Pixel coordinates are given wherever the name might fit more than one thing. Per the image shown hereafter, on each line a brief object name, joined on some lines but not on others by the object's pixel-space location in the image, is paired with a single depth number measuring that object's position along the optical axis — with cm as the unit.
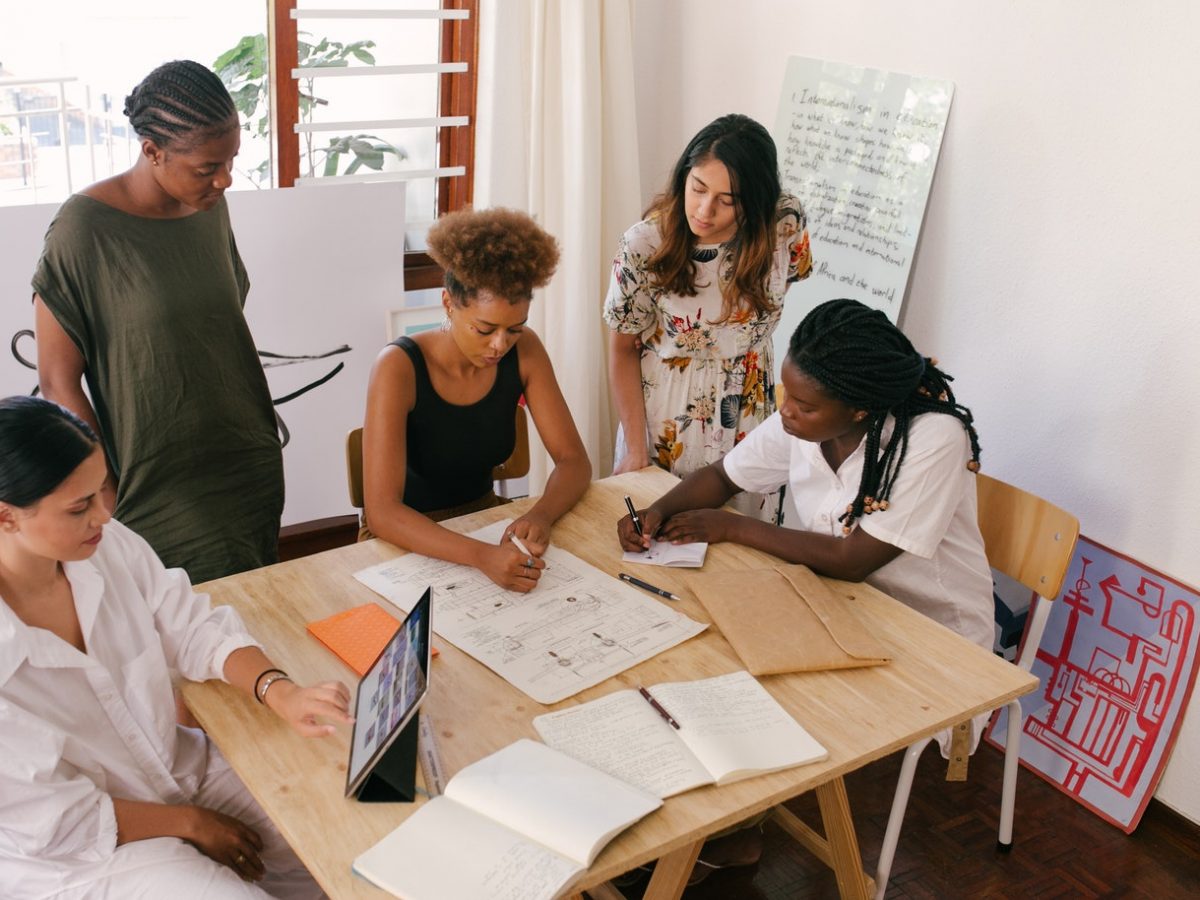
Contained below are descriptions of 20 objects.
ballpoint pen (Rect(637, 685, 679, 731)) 162
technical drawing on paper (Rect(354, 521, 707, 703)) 174
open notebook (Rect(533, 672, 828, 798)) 153
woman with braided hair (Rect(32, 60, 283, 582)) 199
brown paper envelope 179
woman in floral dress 247
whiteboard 298
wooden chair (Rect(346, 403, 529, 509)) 243
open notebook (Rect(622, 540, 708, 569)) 210
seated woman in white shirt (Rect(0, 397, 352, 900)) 149
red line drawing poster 260
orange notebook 176
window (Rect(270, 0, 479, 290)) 329
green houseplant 329
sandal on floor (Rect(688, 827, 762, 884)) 237
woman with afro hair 210
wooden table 143
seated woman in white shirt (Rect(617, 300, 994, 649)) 201
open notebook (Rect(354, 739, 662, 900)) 132
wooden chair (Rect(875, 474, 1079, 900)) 227
